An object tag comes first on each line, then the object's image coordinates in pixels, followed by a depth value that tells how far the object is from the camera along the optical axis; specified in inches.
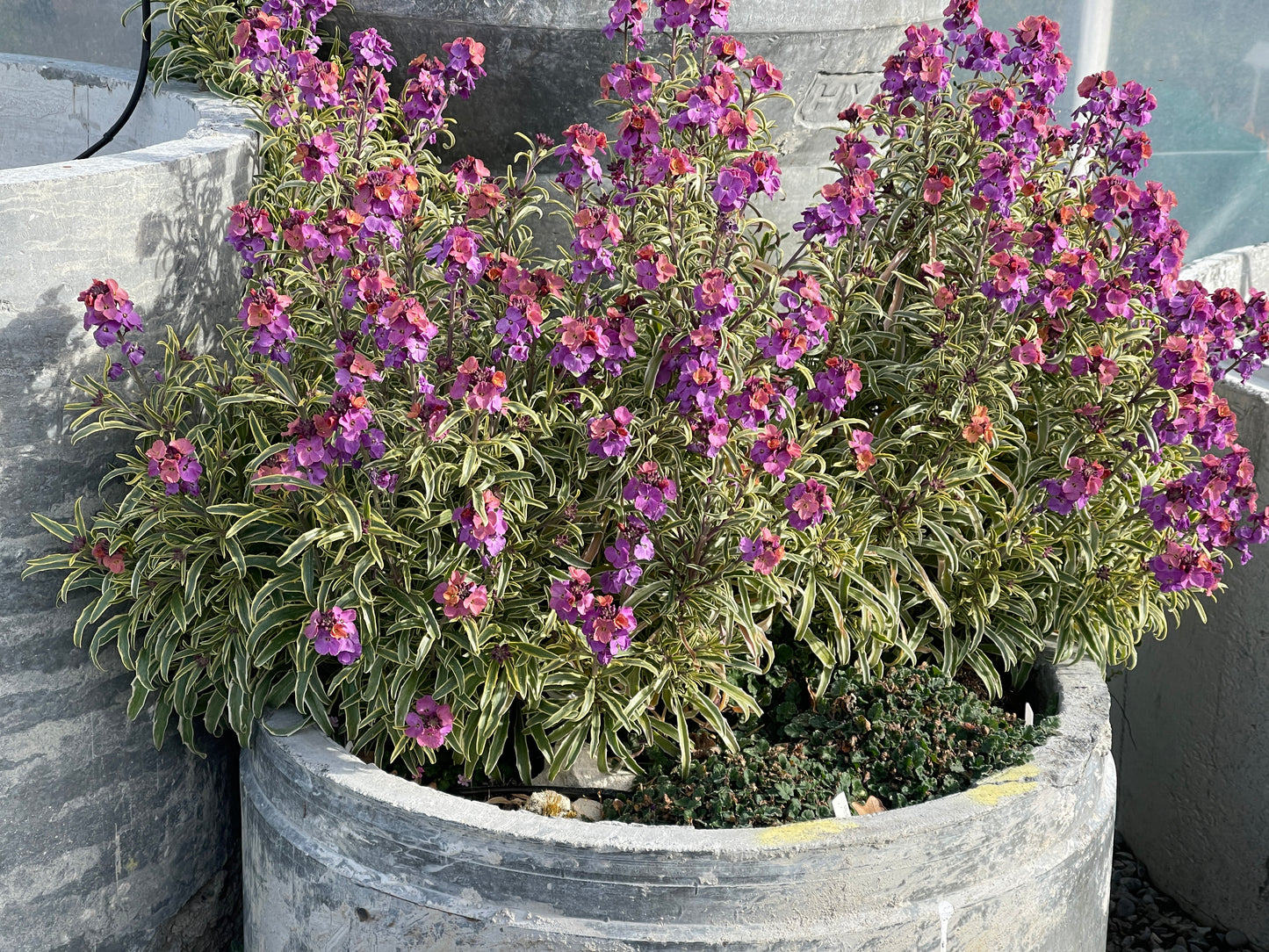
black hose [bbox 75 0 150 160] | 108.9
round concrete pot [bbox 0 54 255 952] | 79.9
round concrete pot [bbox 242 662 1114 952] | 71.8
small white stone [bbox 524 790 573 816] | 83.2
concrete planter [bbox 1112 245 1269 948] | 105.1
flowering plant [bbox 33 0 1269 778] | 75.3
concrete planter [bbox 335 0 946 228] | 105.0
